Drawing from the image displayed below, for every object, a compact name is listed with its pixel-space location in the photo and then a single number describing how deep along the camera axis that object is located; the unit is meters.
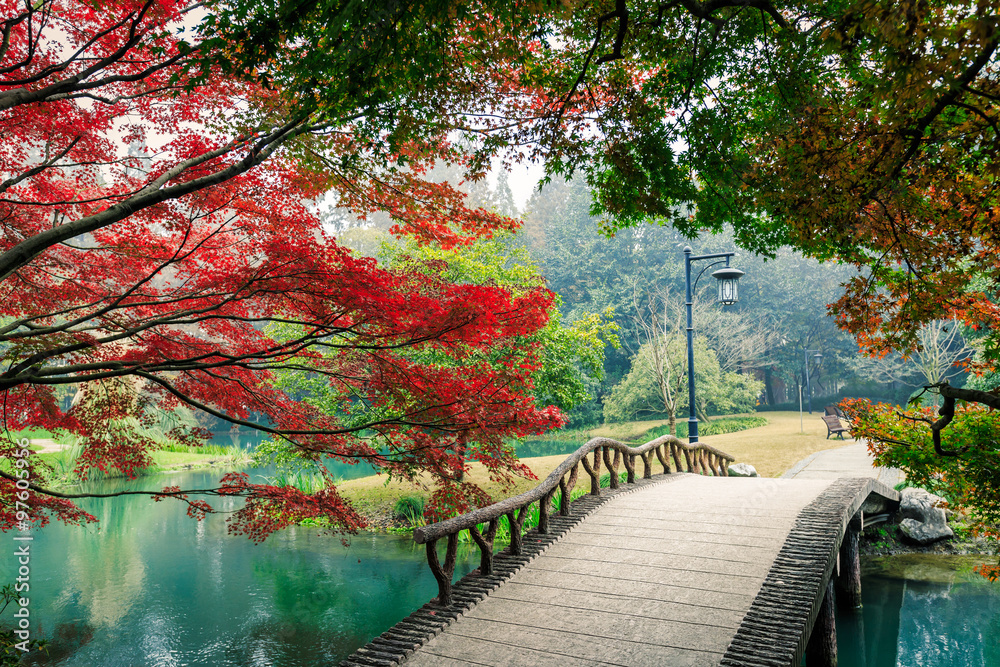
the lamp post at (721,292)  10.63
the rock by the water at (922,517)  9.70
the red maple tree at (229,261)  4.18
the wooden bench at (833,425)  17.72
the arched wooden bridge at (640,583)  3.75
